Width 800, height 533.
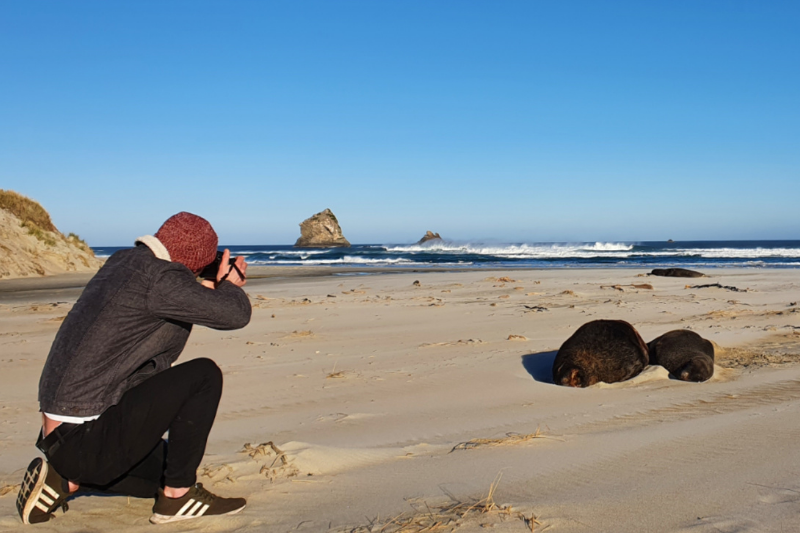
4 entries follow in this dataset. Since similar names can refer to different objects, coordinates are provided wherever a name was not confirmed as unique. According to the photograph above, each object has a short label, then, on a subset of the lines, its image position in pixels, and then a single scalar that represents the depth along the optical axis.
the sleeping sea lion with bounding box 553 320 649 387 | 5.81
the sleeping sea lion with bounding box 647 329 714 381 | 5.83
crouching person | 2.55
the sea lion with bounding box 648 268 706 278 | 19.70
